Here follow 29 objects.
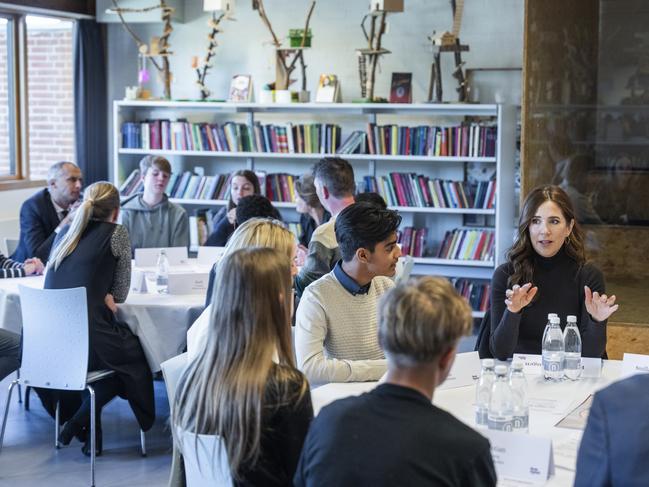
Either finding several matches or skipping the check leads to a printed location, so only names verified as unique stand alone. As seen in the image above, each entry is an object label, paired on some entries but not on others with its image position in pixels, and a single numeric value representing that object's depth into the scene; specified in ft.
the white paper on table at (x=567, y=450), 8.09
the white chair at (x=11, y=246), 20.94
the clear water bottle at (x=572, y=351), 10.90
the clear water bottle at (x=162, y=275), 17.67
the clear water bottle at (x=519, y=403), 8.88
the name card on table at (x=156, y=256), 19.04
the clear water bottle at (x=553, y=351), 10.81
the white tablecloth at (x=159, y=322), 16.25
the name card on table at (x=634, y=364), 10.71
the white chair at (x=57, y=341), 14.61
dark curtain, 28.30
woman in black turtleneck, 12.55
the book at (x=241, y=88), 27.22
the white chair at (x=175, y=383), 9.43
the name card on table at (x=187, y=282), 17.14
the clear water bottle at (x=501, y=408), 8.87
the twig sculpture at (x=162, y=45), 27.02
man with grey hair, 20.03
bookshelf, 24.67
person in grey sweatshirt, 21.01
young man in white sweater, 11.12
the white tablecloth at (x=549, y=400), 8.45
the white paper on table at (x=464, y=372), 10.41
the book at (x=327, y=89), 26.25
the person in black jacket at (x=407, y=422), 5.97
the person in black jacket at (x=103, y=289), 15.29
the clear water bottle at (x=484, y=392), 9.00
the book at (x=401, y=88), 26.13
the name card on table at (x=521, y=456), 7.59
